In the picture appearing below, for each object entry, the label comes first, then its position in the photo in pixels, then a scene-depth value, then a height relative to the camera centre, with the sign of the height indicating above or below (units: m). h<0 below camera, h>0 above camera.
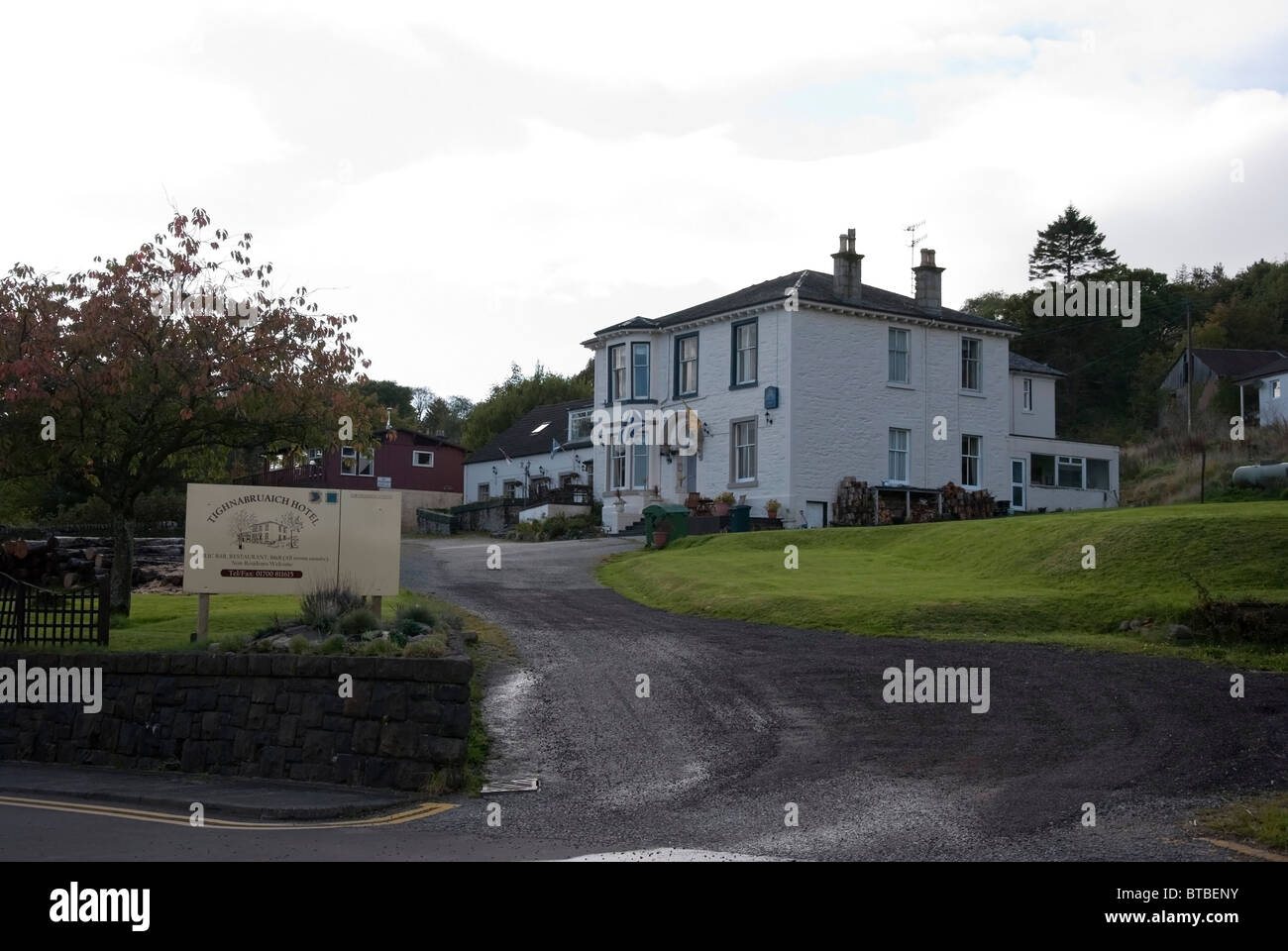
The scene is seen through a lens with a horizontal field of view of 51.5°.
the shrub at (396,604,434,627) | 18.48 -1.45
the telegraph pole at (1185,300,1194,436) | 58.92 +6.64
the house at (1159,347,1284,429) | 68.38 +7.58
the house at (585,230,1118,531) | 39.94 +3.66
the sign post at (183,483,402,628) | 17.62 -0.43
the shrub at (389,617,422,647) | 16.19 -1.55
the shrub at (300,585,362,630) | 17.08 -1.26
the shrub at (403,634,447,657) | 15.15 -1.60
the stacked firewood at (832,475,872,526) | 39.78 +0.27
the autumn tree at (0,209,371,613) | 20.92 +2.08
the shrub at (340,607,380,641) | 16.72 -1.43
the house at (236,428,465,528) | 60.16 +1.75
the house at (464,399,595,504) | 56.55 +2.35
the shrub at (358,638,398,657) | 15.16 -1.59
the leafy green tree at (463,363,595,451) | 81.94 +6.69
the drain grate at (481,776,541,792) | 13.55 -2.82
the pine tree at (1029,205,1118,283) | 80.12 +16.11
